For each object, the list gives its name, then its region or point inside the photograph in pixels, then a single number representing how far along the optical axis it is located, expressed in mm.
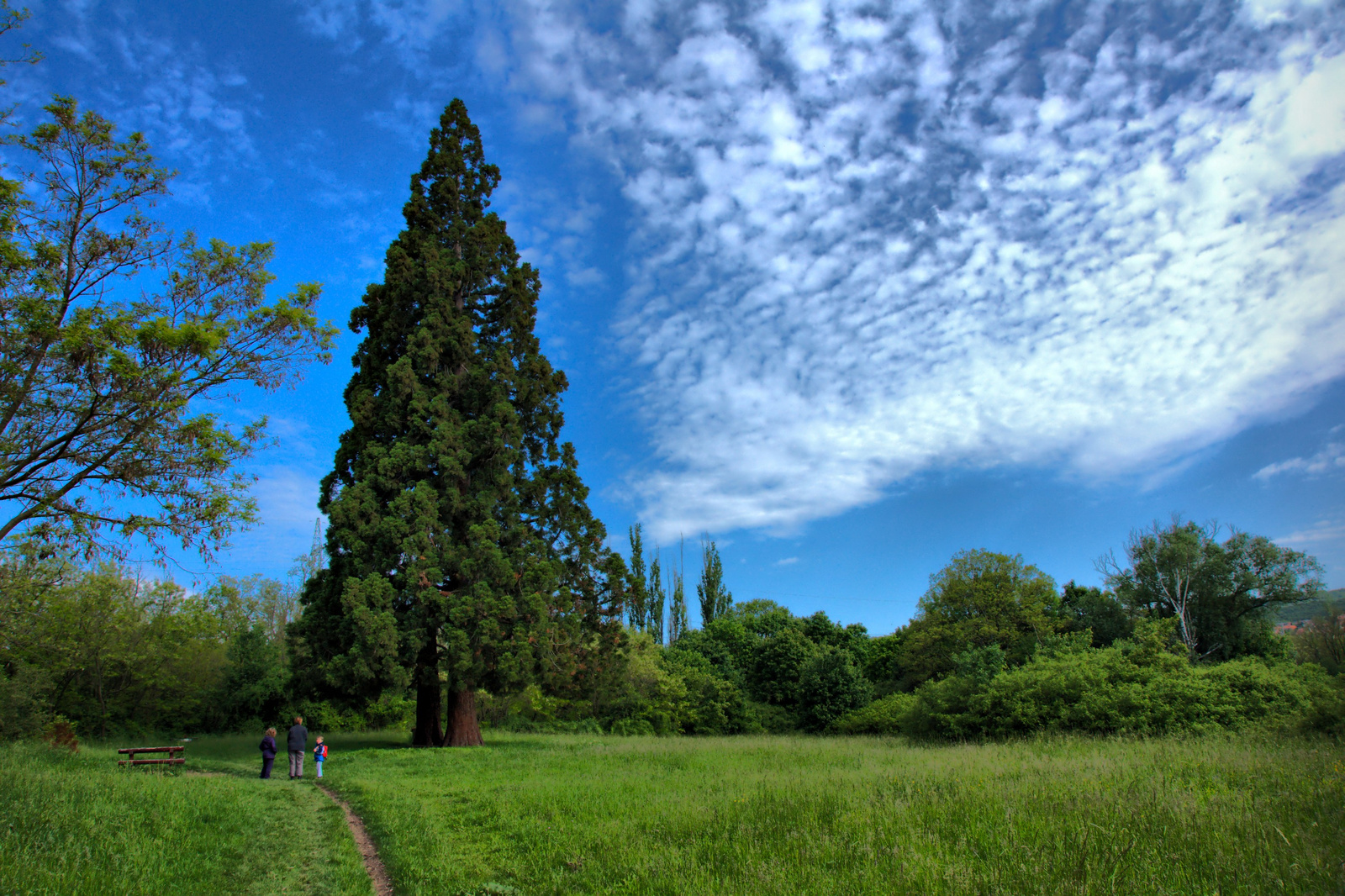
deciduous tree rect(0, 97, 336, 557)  8469
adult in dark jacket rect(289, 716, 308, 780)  14281
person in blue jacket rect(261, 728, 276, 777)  14328
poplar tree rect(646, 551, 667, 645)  53969
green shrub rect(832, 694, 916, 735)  26328
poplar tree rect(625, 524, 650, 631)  48550
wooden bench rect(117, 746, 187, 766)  13667
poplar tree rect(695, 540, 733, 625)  56844
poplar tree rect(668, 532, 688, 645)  55562
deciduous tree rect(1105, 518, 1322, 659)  37969
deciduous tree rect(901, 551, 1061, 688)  37531
